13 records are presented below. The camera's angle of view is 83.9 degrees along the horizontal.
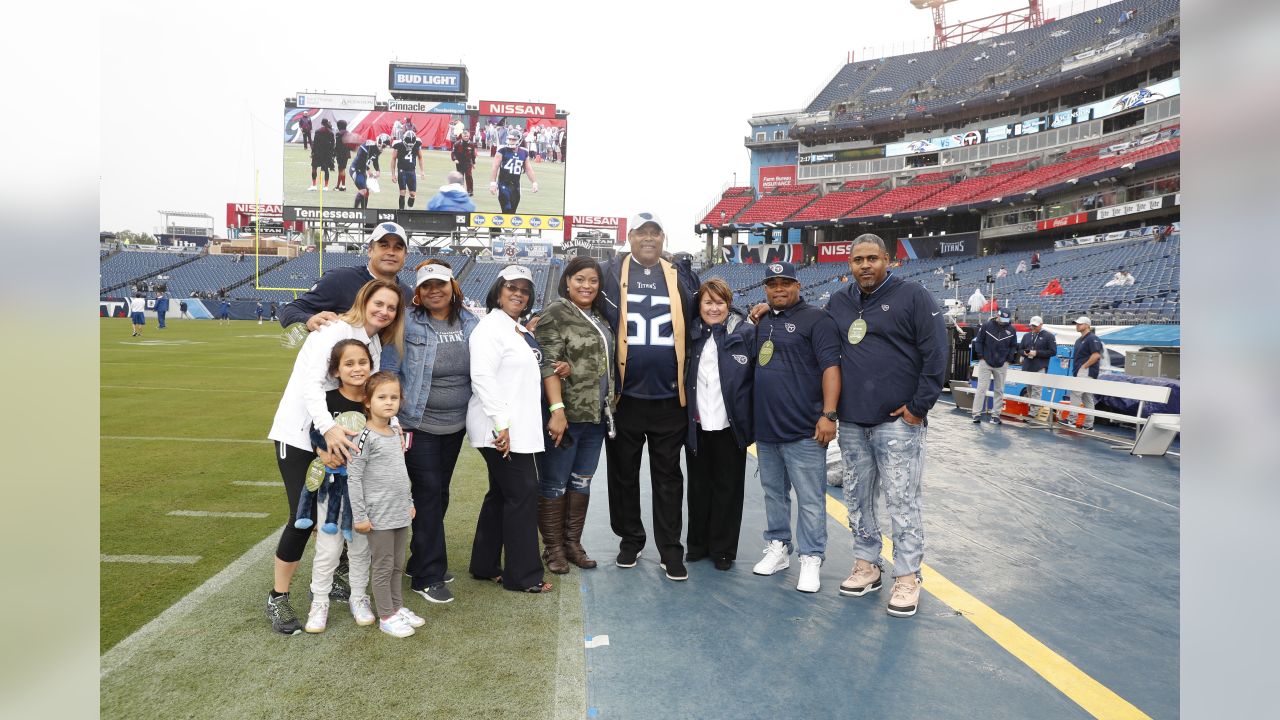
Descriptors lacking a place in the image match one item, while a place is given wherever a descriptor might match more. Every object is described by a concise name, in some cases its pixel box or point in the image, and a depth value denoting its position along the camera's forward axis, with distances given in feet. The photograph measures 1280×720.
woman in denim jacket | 11.74
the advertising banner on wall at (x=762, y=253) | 163.84
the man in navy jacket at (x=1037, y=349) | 36.19
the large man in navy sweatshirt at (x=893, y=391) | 11.78
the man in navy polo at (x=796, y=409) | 12.77
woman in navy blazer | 13.65
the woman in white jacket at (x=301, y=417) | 10.50
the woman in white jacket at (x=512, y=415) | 11.96
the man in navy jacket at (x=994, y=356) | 32.86
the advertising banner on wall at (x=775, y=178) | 180.55
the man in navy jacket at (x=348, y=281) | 12.09
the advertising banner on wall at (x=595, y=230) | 187.73
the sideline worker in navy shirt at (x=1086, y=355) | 33.60
